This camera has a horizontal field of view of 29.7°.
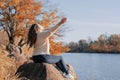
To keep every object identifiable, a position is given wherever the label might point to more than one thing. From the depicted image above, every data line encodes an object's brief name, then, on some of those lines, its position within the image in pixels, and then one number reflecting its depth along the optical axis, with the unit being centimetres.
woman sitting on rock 626
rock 621
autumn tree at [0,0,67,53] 1891
